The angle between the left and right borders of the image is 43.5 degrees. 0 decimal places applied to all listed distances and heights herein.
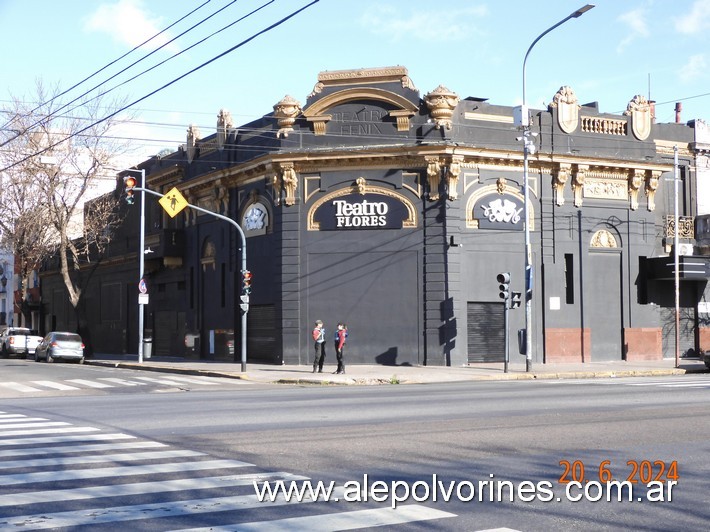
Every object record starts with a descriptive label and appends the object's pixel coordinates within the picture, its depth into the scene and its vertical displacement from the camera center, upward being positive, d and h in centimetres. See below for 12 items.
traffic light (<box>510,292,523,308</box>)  3019 +50
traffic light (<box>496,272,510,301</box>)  2991 +104
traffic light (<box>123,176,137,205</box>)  2800 +405
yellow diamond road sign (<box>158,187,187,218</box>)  3294 +422
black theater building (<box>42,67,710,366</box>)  3369 +355
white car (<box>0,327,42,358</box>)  4806 -151
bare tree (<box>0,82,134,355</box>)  4159 +637
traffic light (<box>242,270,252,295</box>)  3045 +113
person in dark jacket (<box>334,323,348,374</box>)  2967 -105
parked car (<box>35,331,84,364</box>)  4109 -145
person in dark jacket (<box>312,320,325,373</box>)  2997 -103
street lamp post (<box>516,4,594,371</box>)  3003 +245
